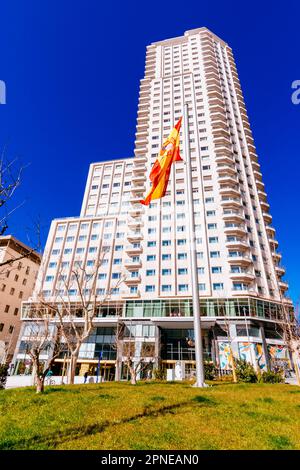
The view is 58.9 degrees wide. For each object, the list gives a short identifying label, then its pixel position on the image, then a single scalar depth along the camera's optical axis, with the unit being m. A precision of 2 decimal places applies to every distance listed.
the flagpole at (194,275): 11.65
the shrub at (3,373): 18.05
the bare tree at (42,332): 42.31
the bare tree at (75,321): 16.17
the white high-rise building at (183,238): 42.31
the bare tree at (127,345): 40.44
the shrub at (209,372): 22.95
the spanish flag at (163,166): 14.85
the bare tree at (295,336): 21.42
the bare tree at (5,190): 6.04
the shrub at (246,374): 19.28
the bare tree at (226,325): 37.38
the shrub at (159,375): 25.88
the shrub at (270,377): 20.19
